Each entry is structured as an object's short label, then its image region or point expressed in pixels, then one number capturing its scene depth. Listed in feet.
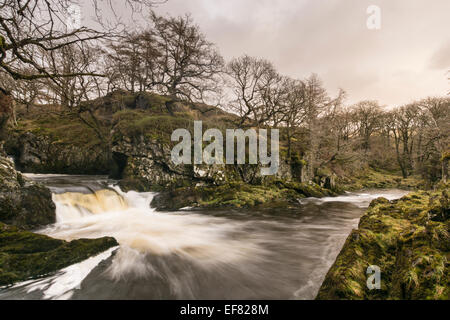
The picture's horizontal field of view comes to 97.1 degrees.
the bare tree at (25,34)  9.99
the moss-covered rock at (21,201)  18.08
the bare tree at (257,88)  64.95
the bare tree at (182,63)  53.42
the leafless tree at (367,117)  103.98
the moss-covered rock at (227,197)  34.68
